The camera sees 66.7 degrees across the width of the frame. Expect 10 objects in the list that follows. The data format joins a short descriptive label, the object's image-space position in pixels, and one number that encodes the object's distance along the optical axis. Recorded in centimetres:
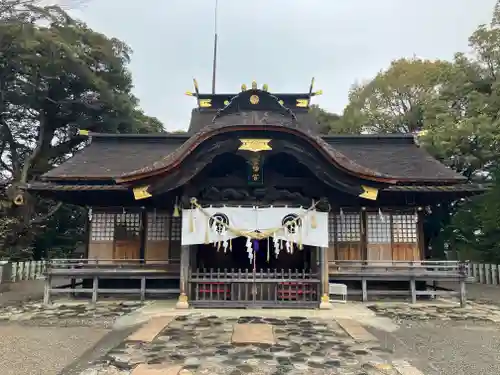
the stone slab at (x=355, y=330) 751
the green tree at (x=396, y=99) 2947
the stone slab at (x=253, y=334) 711
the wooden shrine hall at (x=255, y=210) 1015
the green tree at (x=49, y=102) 2394
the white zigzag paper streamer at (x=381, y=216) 1322
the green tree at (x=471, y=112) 1873
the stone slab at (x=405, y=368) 559
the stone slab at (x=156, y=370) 548
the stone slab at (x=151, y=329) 742
